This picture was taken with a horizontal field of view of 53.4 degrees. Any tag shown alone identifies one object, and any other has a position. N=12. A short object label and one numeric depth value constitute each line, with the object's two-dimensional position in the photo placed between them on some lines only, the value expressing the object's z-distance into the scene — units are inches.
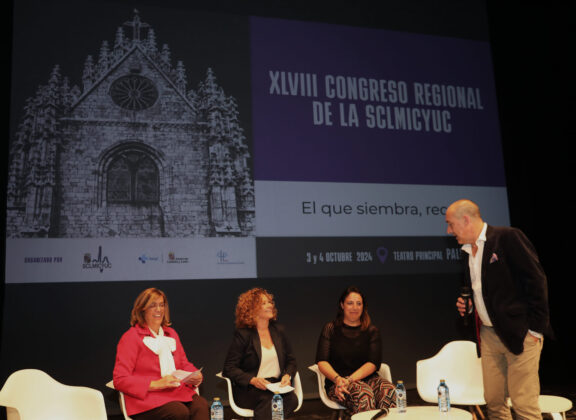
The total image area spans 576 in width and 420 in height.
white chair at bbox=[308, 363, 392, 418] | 146.9
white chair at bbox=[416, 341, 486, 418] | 151.0
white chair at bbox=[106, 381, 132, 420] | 126.8
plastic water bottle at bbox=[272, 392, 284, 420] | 121.9
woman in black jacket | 140.3
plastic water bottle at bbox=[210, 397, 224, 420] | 116.2
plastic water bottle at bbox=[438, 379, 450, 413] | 118.9
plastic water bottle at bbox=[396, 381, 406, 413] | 120.0
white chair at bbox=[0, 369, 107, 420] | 125.8
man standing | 106.0
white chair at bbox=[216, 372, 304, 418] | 140.5
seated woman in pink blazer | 126.3
